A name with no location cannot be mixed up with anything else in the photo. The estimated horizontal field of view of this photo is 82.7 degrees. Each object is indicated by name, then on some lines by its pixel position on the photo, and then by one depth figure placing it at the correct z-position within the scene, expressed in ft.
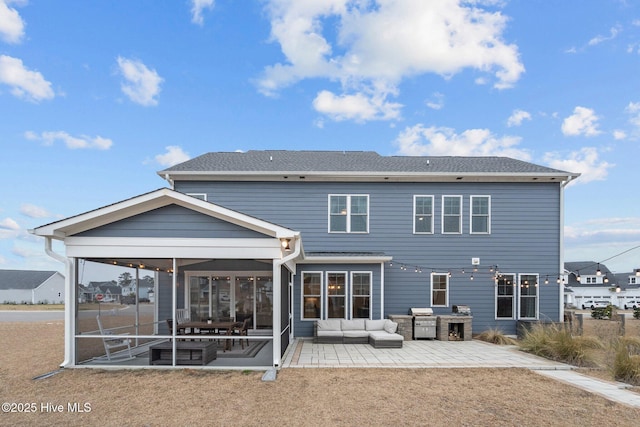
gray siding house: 38.52
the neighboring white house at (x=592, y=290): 124.16
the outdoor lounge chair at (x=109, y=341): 25.50
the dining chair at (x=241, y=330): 30.38
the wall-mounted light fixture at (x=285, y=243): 23.73
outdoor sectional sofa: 32.19
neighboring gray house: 127.75
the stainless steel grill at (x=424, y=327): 36.78
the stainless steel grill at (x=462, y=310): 37.96
